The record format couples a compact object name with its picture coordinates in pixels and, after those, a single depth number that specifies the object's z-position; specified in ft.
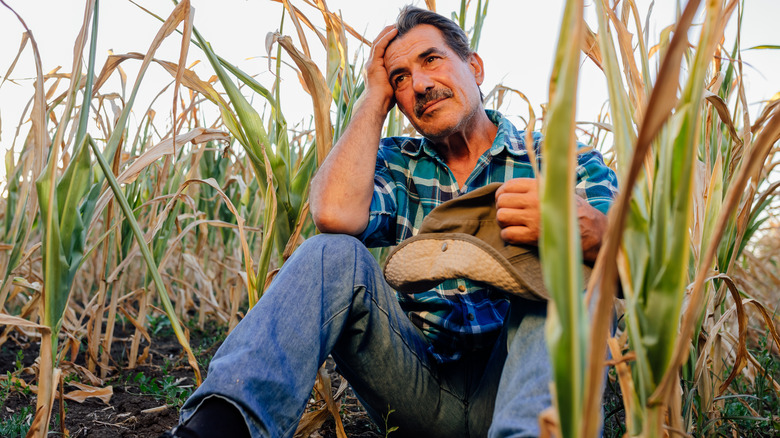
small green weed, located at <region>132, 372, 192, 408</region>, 4.40
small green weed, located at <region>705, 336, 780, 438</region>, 3.70
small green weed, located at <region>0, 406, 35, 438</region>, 3.59
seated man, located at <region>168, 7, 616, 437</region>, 2.68
